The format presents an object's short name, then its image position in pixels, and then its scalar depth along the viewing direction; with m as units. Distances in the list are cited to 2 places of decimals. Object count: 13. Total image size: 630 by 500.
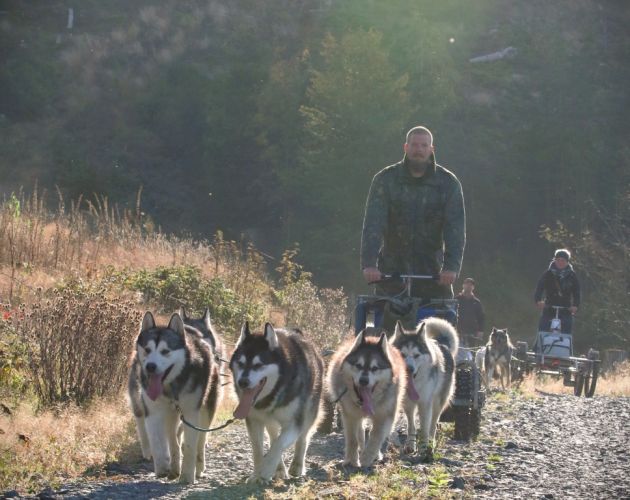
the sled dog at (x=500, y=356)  20.17
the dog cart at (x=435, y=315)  10.27
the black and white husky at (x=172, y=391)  7.86
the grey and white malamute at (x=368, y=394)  8.74
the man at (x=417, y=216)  10.36
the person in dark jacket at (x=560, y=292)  19.09
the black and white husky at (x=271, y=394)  7.82
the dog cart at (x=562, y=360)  18.67
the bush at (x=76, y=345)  10.16
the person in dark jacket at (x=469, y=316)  20.97
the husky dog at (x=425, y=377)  9.54
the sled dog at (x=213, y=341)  8.45
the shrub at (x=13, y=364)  10.02
